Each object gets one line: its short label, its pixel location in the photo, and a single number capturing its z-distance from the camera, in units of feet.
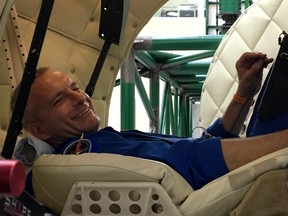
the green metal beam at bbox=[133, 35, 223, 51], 7.98
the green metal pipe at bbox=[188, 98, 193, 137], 14.16
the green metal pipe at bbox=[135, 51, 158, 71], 8.55
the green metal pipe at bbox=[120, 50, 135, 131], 7.51
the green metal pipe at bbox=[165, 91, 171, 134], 11.28
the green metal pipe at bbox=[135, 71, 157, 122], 8.34
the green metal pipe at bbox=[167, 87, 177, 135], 11.46
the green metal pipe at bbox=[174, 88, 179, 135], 12.50
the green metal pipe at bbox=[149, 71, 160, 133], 9.61
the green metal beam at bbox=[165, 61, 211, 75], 10.00
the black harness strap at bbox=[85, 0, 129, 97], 5.67
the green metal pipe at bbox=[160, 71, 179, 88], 10.46
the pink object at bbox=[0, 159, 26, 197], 1.76
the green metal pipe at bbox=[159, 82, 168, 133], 11.01
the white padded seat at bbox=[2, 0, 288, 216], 3.05
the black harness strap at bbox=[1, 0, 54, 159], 3.89
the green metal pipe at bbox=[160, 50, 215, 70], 8.89
